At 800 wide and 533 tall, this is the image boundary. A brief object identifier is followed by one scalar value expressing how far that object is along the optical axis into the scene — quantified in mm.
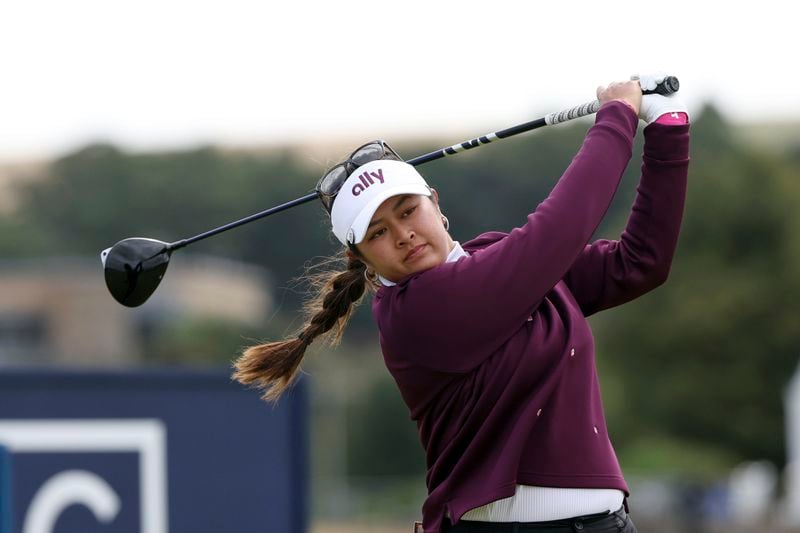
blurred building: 122750
